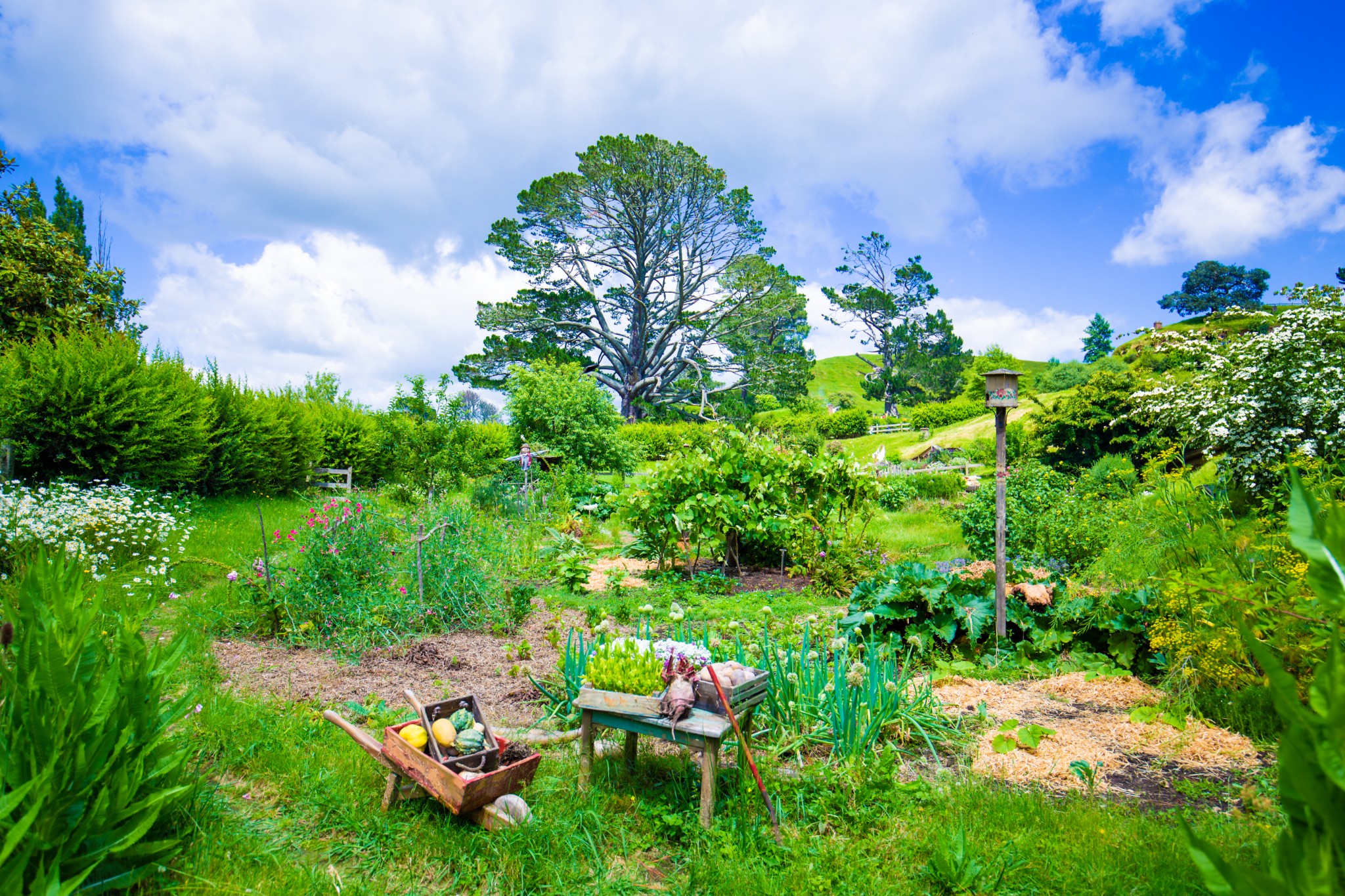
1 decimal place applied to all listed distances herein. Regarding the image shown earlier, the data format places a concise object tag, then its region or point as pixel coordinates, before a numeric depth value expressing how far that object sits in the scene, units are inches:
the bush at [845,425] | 1305.4
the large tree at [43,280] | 491.2
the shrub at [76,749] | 73.7
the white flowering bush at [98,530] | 235.3
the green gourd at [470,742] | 110.7
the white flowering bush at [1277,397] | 248.5
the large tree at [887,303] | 1739.7
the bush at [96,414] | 358.6
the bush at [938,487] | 601.0
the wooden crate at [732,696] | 108.6
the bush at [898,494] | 564.4
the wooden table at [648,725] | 104.2
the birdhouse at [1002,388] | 197.8
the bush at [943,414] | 1318.9
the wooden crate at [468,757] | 107.2
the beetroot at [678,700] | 104.8
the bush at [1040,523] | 289.9
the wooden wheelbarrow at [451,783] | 101.3
